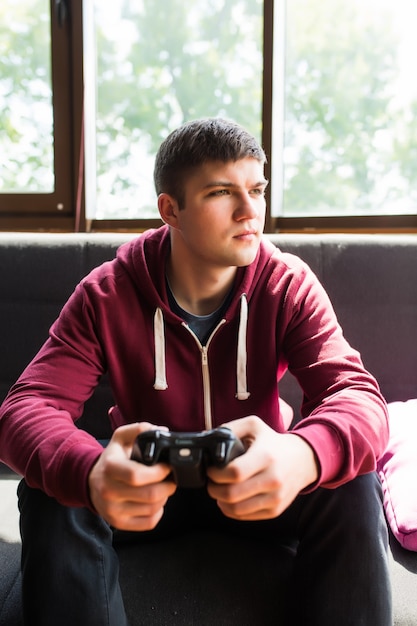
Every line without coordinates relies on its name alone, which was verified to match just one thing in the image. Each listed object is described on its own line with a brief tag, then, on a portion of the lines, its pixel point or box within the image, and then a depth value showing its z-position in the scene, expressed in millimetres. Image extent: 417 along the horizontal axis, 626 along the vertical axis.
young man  835
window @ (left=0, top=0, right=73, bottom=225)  2260
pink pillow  1126
